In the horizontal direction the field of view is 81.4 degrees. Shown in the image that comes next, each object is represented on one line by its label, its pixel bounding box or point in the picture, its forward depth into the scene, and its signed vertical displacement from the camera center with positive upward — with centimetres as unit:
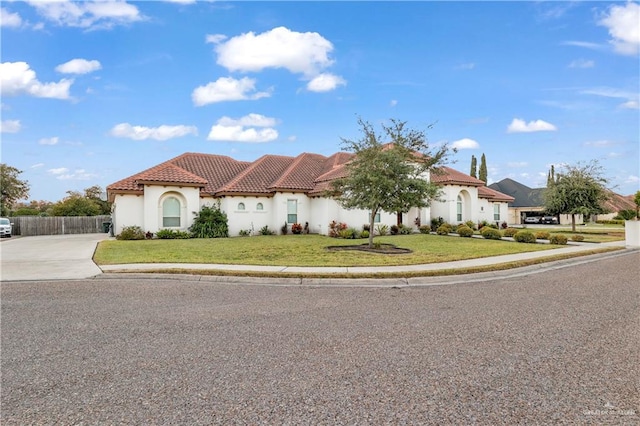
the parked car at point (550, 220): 5434 -92
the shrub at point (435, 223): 3083 -60
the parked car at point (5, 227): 2882 -25
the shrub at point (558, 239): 2069 -144
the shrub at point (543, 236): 2395 -143
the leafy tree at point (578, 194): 2950 +155
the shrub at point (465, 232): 2591 -116
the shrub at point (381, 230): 2709 -95
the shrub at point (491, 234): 2411 -125
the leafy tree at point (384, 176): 1655 +184
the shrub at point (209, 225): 2547 -32
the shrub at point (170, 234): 2434 -89
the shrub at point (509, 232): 2505 -119
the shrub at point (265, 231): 2756 -88
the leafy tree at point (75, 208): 4266 +168
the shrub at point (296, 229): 2775 -78
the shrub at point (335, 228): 2539 -71
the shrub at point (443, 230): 2723 -105
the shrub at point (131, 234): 2366 -79
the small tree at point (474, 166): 6506 +860
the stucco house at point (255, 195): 2497 +178
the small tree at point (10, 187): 4838 +485
